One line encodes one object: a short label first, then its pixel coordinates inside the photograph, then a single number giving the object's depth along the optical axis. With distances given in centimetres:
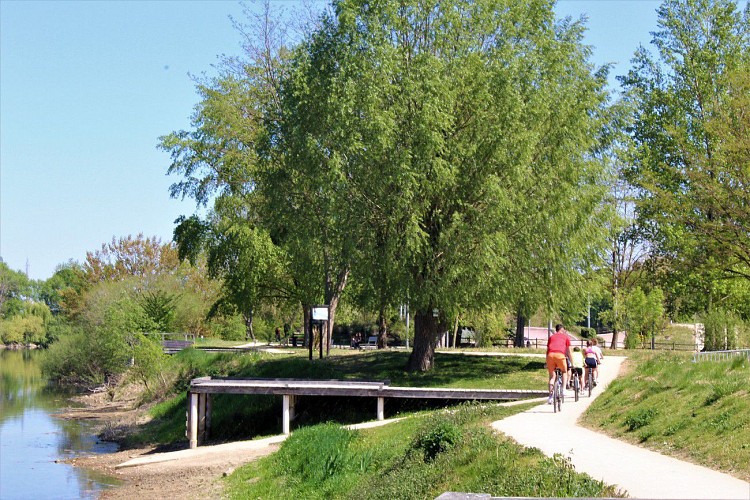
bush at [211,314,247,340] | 7544
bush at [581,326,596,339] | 6612
